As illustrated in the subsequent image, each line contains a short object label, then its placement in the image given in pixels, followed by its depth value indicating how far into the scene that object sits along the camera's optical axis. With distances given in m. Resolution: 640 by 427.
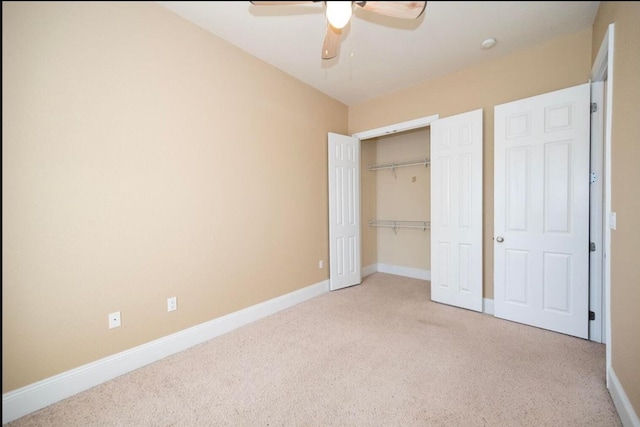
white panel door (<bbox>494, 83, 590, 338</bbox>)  2.15
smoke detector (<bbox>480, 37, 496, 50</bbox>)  1.24
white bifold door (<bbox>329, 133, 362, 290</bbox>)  3.44
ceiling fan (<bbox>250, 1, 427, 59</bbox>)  0.88
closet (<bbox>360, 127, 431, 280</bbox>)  3.97
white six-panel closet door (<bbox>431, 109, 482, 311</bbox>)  2.71
